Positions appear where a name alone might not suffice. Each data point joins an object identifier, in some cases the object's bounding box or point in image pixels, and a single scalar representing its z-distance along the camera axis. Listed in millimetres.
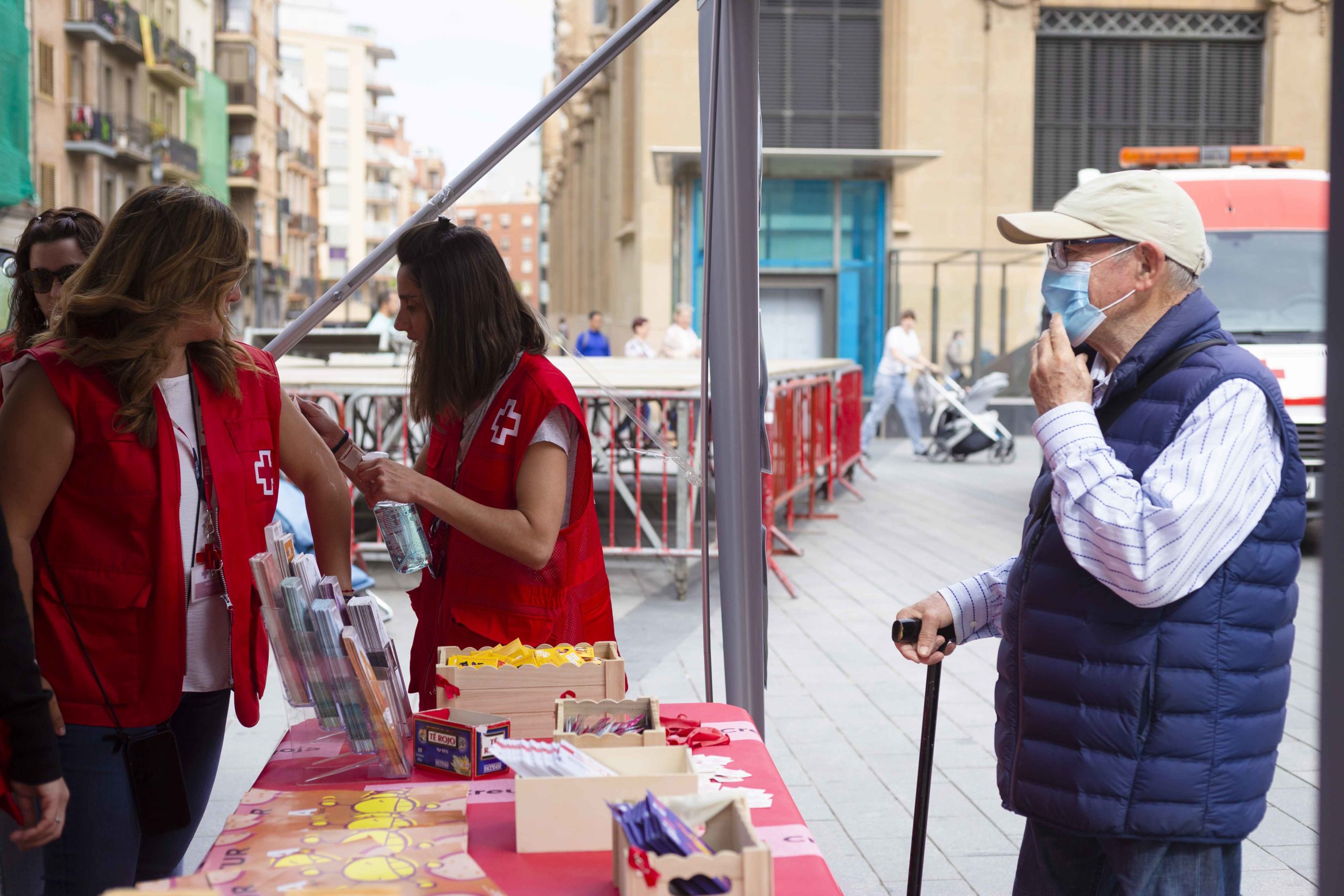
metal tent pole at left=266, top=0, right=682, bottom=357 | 3428
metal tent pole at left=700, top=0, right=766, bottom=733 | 3459
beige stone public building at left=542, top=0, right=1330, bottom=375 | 23188
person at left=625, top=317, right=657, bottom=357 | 18656
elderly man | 2154
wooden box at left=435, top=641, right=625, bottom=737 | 2381
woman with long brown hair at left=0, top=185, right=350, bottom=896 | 2309
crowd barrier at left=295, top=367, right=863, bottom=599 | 8648
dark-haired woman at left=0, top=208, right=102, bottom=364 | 3484
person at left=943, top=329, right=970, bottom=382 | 23188
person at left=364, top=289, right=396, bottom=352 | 13992
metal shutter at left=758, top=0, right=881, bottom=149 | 25625
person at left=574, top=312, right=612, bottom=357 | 21078
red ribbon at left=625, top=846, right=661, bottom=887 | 1605
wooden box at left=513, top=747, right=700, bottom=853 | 1848
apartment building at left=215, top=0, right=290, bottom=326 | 63656
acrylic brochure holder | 2092
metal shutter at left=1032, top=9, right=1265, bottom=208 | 26438
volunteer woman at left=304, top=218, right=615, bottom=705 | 2820
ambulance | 10664
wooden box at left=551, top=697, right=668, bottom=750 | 2072
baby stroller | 16891
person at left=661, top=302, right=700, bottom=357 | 17578
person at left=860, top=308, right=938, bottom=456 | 17672
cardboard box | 2229
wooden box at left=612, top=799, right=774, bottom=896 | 1573
